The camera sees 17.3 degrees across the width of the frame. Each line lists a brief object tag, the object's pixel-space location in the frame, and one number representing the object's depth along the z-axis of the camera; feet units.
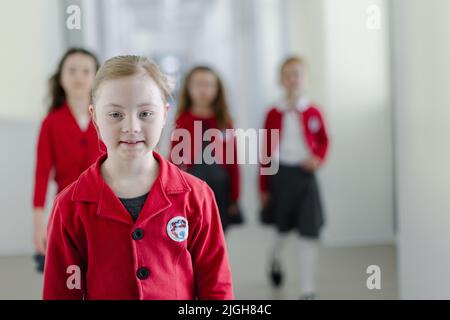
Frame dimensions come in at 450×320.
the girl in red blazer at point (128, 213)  9.24
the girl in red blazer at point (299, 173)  16.37
